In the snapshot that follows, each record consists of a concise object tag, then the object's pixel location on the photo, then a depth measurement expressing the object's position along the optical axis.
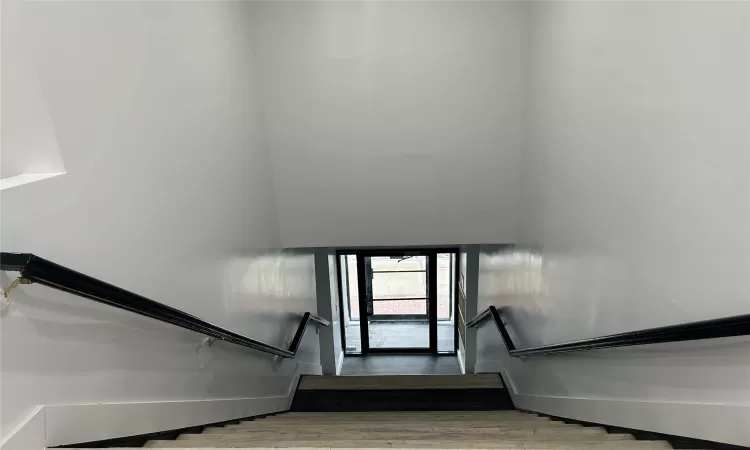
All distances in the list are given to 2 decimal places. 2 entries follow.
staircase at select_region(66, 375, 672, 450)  2.17
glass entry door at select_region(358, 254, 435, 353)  8.80
